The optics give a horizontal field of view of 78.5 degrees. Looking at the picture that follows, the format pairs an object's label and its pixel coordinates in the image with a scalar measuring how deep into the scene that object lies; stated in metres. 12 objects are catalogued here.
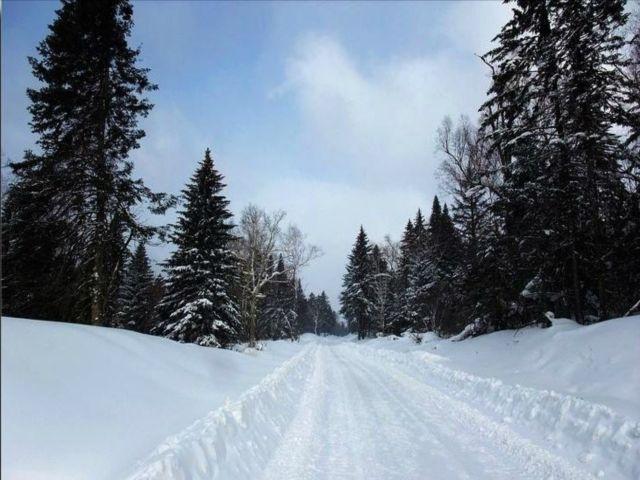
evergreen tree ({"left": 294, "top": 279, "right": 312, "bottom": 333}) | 76.12
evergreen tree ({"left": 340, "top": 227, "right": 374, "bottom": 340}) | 52.84
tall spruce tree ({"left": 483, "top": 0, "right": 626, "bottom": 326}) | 10.84
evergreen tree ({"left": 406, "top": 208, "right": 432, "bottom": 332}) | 34.75
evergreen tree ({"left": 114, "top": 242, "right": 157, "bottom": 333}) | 34.44
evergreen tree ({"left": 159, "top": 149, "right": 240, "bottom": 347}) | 20.48
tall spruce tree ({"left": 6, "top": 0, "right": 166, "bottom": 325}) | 12.12
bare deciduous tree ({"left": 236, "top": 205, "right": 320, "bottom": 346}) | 26.81
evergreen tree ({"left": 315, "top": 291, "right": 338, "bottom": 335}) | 106.00
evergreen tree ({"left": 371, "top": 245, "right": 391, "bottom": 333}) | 45.37
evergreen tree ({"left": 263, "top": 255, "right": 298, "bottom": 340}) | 53.99
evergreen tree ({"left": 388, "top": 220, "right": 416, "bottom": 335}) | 43.84
